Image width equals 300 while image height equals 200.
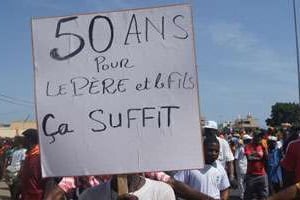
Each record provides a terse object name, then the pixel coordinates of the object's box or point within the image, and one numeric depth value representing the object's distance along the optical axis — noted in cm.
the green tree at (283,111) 9869
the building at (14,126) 7006
